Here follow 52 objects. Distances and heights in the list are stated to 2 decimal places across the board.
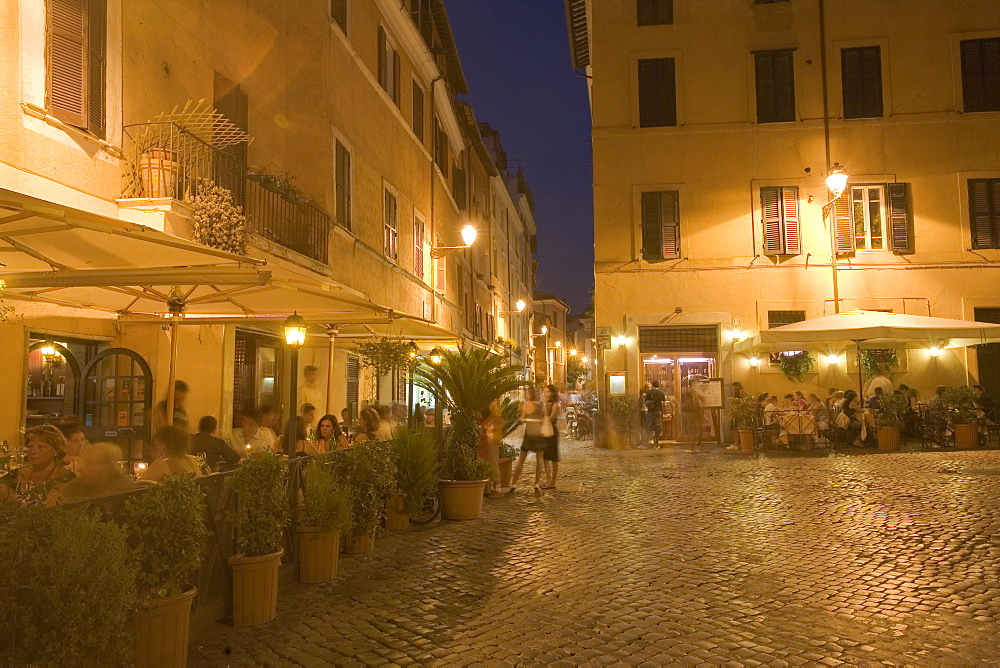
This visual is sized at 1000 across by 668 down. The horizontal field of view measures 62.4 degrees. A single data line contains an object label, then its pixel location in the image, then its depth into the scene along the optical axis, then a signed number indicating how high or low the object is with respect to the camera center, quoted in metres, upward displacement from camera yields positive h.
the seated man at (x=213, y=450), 8.38 -0.35
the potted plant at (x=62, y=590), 3.46 -0.75
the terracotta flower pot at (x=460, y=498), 9.51 -0.98
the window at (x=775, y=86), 20.12 +7.86
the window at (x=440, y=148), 23.81 +7.87
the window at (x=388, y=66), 17.83 +7.74
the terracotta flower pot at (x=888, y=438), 16.47 -0.60
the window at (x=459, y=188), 27.23 +7.50
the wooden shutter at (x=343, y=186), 15.05 +4.20
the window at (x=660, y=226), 20.06 +4.48
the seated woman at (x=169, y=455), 6.32 -0.30
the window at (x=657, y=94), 20.34 +7.78
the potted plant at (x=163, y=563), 4.36 -0.79
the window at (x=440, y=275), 23.64 +3.99
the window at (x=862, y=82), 19.95 +7.88
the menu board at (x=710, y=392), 19.30 +0.42
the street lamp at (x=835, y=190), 17.14 +4.63
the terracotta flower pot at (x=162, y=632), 4.33 -1.14
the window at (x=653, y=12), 20.53 +9.89
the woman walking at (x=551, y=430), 12.02 -0.26
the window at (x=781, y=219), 19.72 +4.54
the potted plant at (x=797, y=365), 19.17 +1.02
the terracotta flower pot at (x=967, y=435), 16.27 -0.55
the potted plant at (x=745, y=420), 17.25 -0.22
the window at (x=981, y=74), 19.75 +7.96
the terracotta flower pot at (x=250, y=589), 5.52 -1.16
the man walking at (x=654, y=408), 19.11 +0.06
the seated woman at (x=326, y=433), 10.24 -0.24
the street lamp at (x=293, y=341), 7.36 +0.71
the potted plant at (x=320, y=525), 6.57 -0.88
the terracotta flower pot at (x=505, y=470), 12.34 -0.86
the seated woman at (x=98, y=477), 5.04 -0.37
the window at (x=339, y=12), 14.94 +7.33
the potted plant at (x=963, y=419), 16.28 -0.24
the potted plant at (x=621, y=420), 19.38 -0.21
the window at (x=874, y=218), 19.62 +4.51
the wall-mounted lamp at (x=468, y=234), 18.19 +3.95
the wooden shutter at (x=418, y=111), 21.05 +7.77
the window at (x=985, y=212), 19.56 +4.61
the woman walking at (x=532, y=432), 12.00 -0.29
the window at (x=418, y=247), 21.03 +4.28
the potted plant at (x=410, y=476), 8.75 -0.66
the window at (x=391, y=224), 18.28 +4.25
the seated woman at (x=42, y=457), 5.73 -0.27
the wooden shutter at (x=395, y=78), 18.94 +7.69
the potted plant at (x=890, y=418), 16.52 -0.20
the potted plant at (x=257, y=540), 5.52 -0.85
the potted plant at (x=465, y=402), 9.56 +0.13
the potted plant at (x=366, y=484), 7.39 -0.64
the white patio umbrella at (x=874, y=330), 15.71 +1.49
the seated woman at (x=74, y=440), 6.83 -0.19
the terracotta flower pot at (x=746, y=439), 17.22 -0.61
